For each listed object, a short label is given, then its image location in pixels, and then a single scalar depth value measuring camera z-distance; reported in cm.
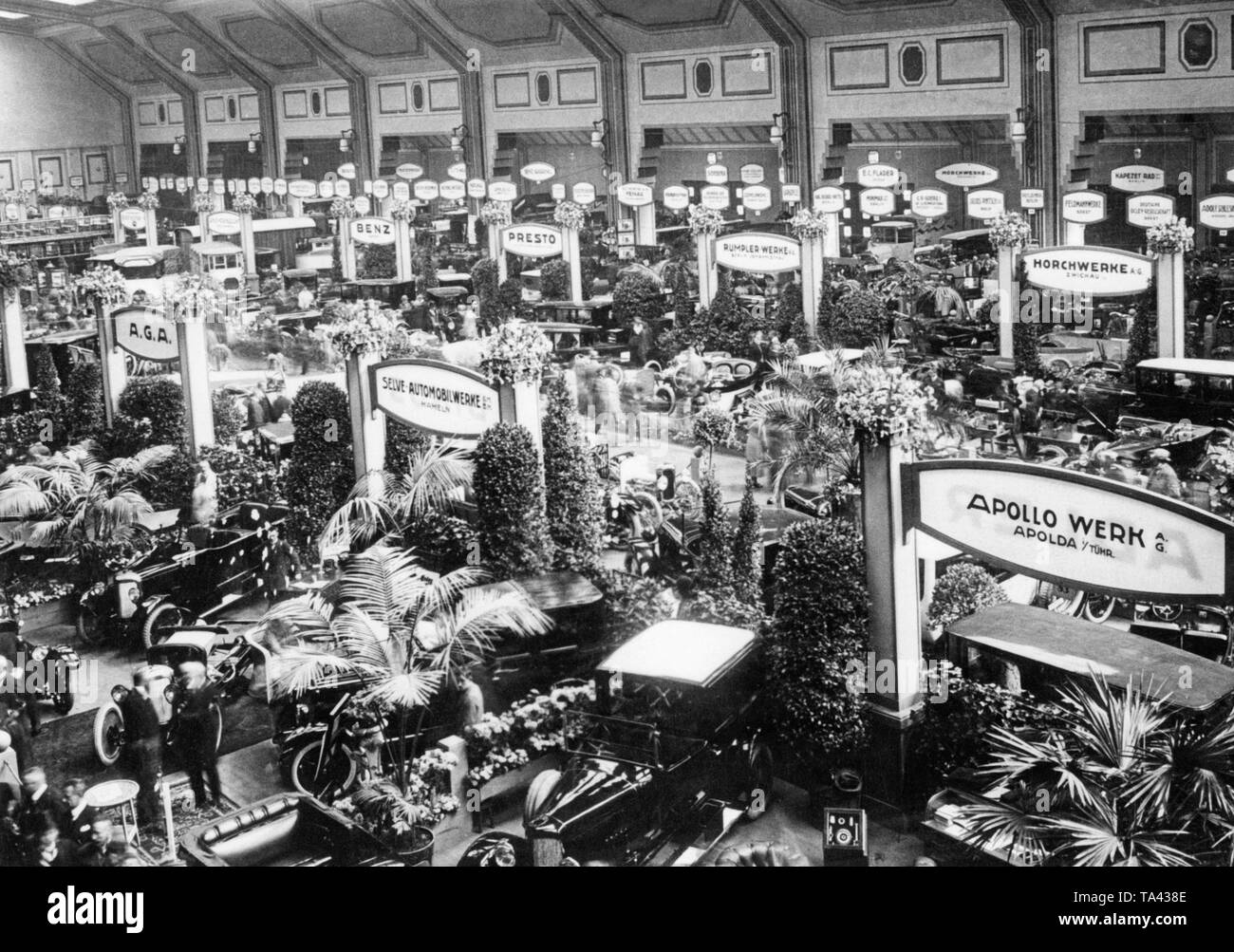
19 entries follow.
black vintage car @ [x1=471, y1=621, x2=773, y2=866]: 768
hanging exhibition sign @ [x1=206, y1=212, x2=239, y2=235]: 2091
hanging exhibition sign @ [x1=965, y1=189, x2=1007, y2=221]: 1752
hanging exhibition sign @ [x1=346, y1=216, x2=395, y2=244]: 1970
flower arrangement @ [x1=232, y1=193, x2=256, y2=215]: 2127
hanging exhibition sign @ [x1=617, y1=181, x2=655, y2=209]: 2288
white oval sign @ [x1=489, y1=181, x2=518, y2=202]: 2250
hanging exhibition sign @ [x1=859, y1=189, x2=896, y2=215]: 2086
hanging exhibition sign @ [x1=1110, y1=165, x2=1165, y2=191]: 1620
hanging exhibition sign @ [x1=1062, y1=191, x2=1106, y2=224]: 1703
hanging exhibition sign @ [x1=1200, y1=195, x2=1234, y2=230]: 1531
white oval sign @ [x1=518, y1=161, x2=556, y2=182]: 2291
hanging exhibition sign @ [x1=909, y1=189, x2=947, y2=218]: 1989
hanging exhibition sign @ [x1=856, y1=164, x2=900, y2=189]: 2148
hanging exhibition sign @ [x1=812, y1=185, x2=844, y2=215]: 2167
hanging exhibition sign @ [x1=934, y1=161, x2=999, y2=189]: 1941
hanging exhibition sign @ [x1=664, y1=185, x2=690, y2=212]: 2256
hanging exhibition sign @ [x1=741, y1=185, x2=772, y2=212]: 2258
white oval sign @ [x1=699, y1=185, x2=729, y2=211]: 2086
